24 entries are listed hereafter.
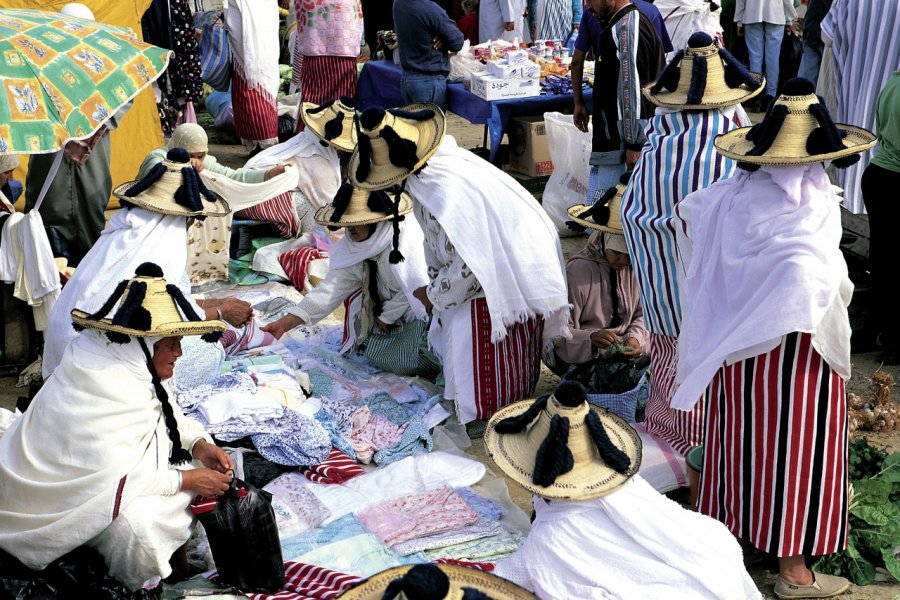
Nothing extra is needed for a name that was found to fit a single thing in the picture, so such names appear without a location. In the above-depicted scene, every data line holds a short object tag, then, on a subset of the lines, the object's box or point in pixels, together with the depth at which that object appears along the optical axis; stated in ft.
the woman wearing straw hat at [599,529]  10.02
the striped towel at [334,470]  15.85
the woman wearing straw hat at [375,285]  18.17
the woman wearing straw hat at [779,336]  12.04
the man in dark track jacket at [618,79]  22.26
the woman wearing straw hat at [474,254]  16.37
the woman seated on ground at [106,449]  11.86
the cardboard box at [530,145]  29.55
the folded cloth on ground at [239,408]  16.12
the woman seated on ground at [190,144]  21.72
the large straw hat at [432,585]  6.75
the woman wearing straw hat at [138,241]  15.92
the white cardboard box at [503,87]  28.96
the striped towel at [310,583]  12.62
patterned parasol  15.38
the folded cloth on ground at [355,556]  13.42
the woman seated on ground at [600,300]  17.49
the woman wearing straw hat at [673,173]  15.92
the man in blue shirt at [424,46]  28.91
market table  28.94
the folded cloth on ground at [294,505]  14.67
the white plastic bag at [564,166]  25.56
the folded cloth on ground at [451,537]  13.99
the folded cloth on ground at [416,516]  14.32
